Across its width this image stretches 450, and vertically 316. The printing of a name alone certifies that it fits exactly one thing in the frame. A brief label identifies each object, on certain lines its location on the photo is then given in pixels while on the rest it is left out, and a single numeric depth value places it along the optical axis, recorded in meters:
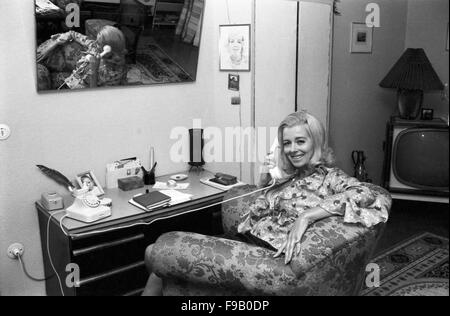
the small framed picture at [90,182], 2.08
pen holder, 2.31
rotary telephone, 1.81
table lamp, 2.56
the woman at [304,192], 1.40
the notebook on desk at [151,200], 1.94
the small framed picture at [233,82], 2.52
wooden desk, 1.80
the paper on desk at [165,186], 2.24
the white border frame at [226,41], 2.42
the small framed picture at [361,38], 2.88
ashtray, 2.39
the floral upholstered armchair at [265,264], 1.24
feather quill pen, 2.04
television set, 2.16
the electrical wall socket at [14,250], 2.01
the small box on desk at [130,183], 2.21
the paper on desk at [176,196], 2.03
